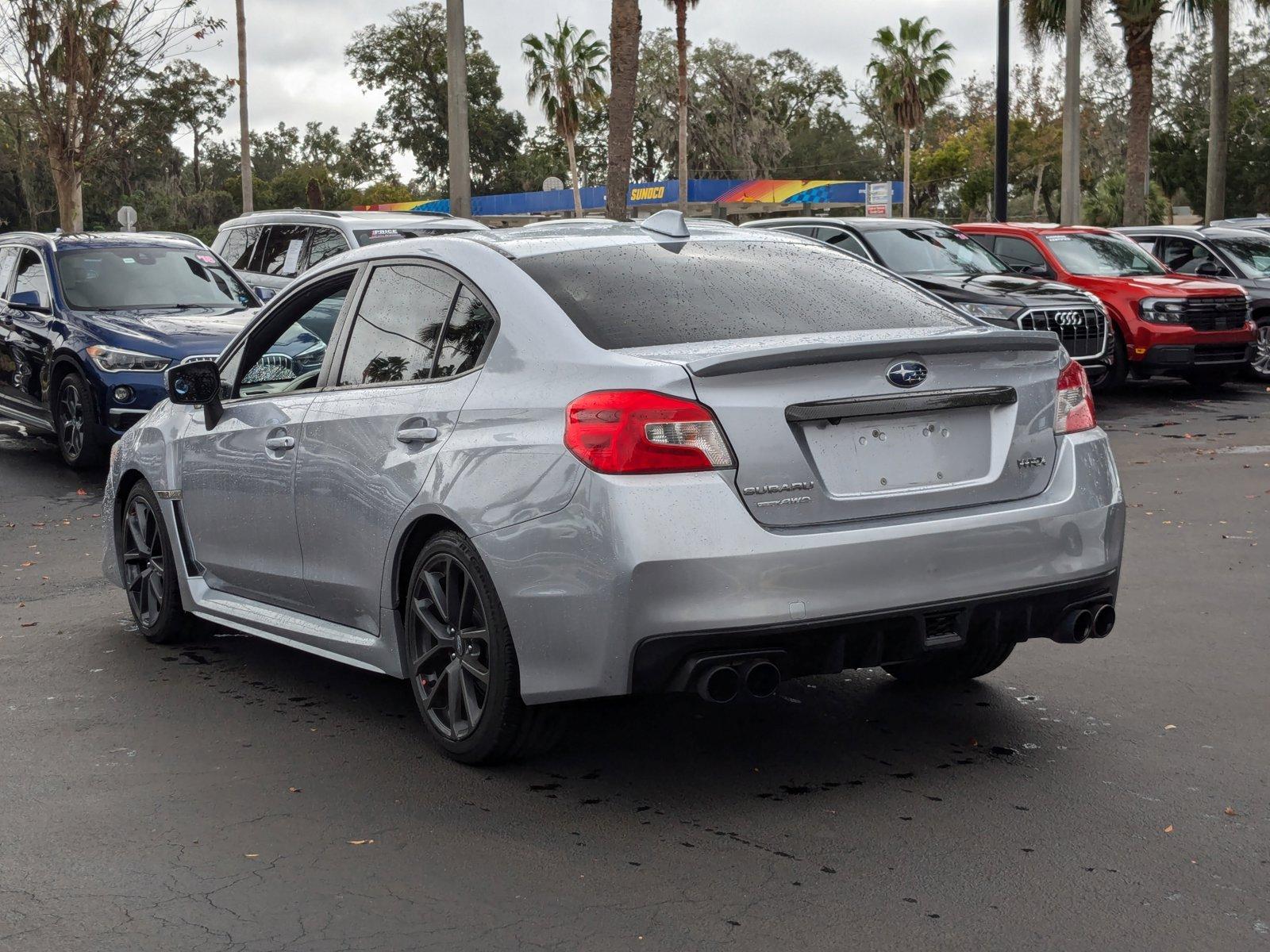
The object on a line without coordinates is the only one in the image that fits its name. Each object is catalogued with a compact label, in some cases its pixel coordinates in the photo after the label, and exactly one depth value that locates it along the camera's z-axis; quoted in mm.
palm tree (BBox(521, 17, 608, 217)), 61062
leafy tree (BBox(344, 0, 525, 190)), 84375
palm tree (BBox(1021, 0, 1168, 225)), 31234
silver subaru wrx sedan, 4383
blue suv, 12125
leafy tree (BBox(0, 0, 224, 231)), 29062
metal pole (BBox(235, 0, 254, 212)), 41500
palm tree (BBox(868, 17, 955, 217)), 59000
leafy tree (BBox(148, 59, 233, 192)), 38500
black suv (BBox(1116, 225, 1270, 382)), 18938
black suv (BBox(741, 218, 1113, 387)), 15555
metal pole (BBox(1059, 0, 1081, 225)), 27078
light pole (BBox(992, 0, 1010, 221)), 27484
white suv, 15383
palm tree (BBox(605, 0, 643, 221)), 25875
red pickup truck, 17031
